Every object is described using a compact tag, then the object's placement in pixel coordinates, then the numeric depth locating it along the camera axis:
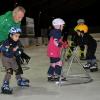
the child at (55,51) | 7.51
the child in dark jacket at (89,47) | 8.96
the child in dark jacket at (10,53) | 6.65
